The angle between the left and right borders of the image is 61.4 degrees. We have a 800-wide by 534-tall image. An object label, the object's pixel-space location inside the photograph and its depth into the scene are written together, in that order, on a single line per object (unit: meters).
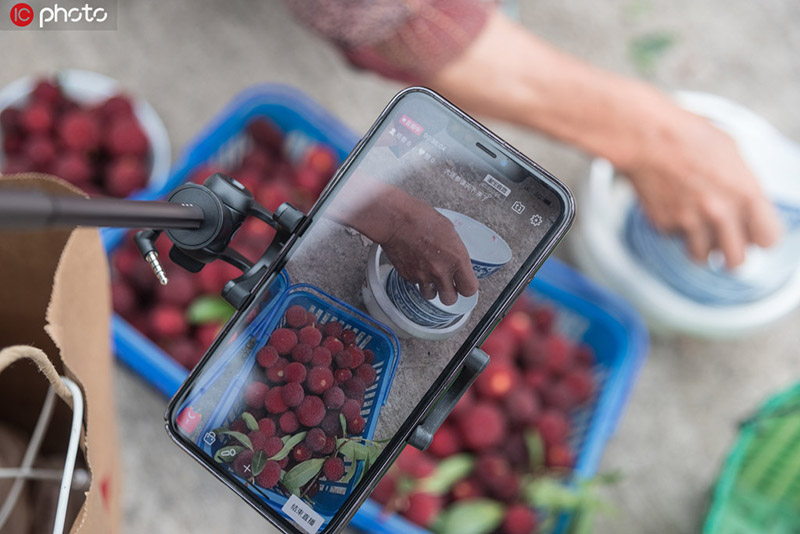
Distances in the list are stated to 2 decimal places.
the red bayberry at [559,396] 0.80
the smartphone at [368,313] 0.39
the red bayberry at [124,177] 0.78
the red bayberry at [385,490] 0.71
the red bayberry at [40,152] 0.77
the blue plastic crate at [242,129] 0.76
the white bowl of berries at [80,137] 0.78
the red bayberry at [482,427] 0.76
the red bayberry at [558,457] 0.76
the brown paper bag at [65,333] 0.35
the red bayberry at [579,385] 0.81
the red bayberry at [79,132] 0.78
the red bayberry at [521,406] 0.78
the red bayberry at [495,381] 0.77
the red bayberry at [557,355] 0.81
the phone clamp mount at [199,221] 0.20
